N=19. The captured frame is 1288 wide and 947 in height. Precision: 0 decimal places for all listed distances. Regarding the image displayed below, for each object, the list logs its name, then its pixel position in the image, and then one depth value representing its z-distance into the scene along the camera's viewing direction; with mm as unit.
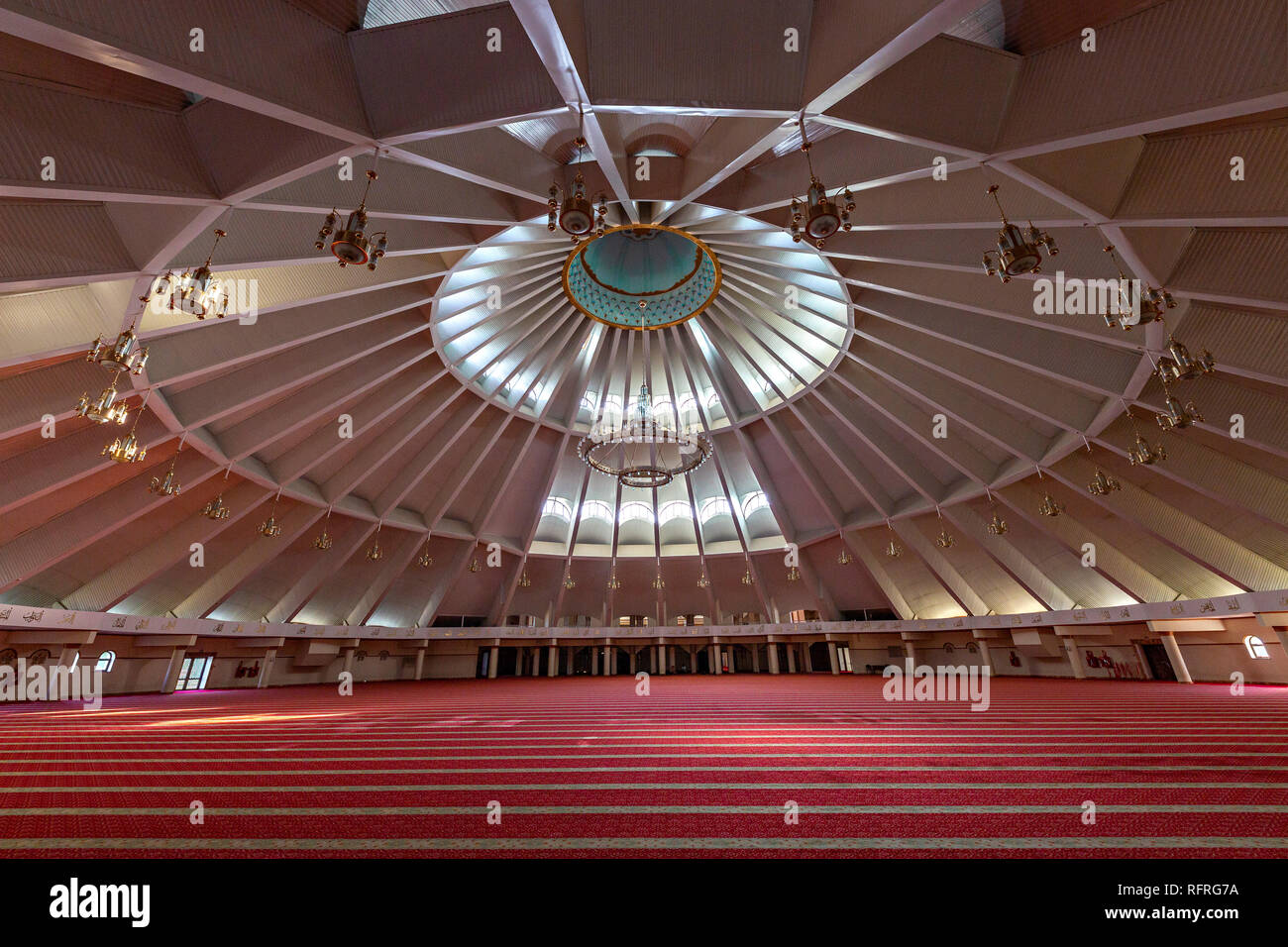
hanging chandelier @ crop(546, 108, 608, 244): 6055
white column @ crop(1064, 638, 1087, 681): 19375
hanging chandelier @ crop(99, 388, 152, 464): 9156
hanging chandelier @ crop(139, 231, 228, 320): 6535
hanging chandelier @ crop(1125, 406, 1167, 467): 10375
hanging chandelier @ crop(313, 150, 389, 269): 5852
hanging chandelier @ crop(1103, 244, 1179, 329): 7305
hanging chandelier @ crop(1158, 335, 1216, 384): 7884
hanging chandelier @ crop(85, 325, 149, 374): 7055
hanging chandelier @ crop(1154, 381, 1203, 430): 8836
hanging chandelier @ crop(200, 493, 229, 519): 12719
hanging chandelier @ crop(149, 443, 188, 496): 11040
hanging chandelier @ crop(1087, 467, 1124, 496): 11734
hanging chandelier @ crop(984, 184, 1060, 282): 6207
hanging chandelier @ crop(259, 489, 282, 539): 13969
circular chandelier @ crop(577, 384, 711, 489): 15094
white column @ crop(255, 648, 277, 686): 20703
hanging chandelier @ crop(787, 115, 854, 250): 5395
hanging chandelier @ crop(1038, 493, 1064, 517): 13340
